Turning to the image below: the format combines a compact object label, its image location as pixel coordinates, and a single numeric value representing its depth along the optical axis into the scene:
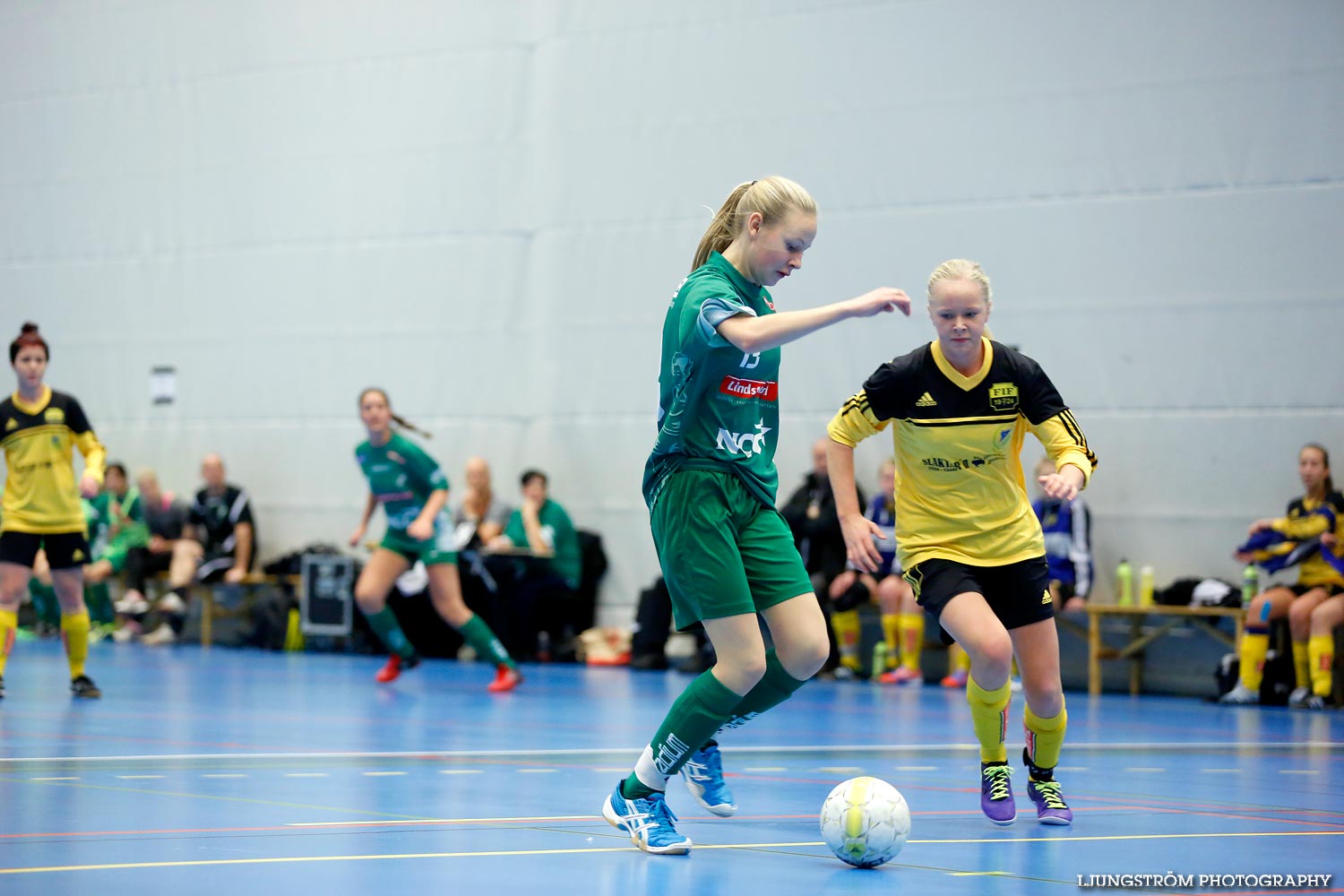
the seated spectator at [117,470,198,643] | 18.64
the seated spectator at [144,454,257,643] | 18.27
